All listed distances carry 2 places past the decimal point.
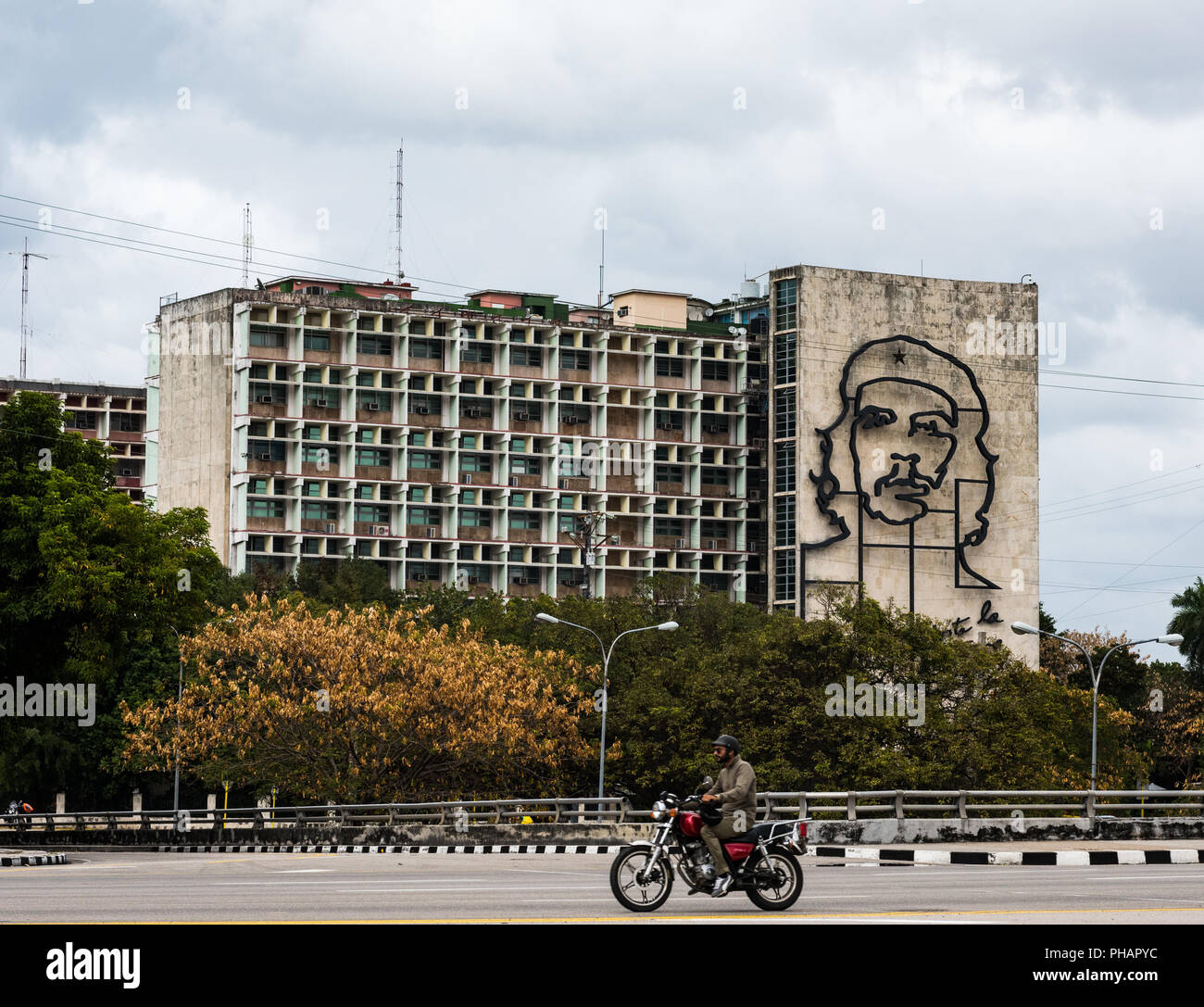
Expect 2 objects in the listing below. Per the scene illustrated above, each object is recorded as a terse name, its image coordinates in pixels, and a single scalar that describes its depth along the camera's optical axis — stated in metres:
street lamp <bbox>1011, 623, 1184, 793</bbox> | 55.82
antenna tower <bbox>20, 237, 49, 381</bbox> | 127.12
